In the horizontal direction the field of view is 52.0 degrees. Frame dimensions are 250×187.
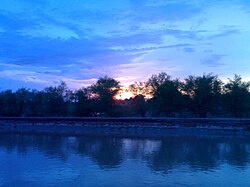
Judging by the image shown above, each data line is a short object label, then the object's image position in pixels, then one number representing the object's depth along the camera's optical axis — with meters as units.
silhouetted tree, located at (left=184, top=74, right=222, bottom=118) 32.77
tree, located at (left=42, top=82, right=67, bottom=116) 38.88
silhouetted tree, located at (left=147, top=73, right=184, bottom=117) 33.26
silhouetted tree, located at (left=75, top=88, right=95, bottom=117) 37.13
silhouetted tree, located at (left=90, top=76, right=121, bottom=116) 37.02
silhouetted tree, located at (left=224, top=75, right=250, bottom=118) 32.21
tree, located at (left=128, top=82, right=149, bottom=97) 39.63
